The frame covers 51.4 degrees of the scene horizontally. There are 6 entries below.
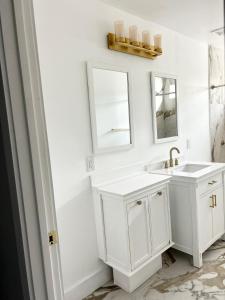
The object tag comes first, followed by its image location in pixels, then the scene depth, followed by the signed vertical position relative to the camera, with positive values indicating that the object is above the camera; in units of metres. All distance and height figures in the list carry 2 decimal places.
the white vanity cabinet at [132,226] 1.78 -0.88
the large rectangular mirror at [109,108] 1.95 +0.09
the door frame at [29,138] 0.77 -0.05
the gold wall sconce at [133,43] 2.03 +0.68
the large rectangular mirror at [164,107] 2.52 +0.09
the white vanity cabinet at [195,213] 2.12 -0.95
